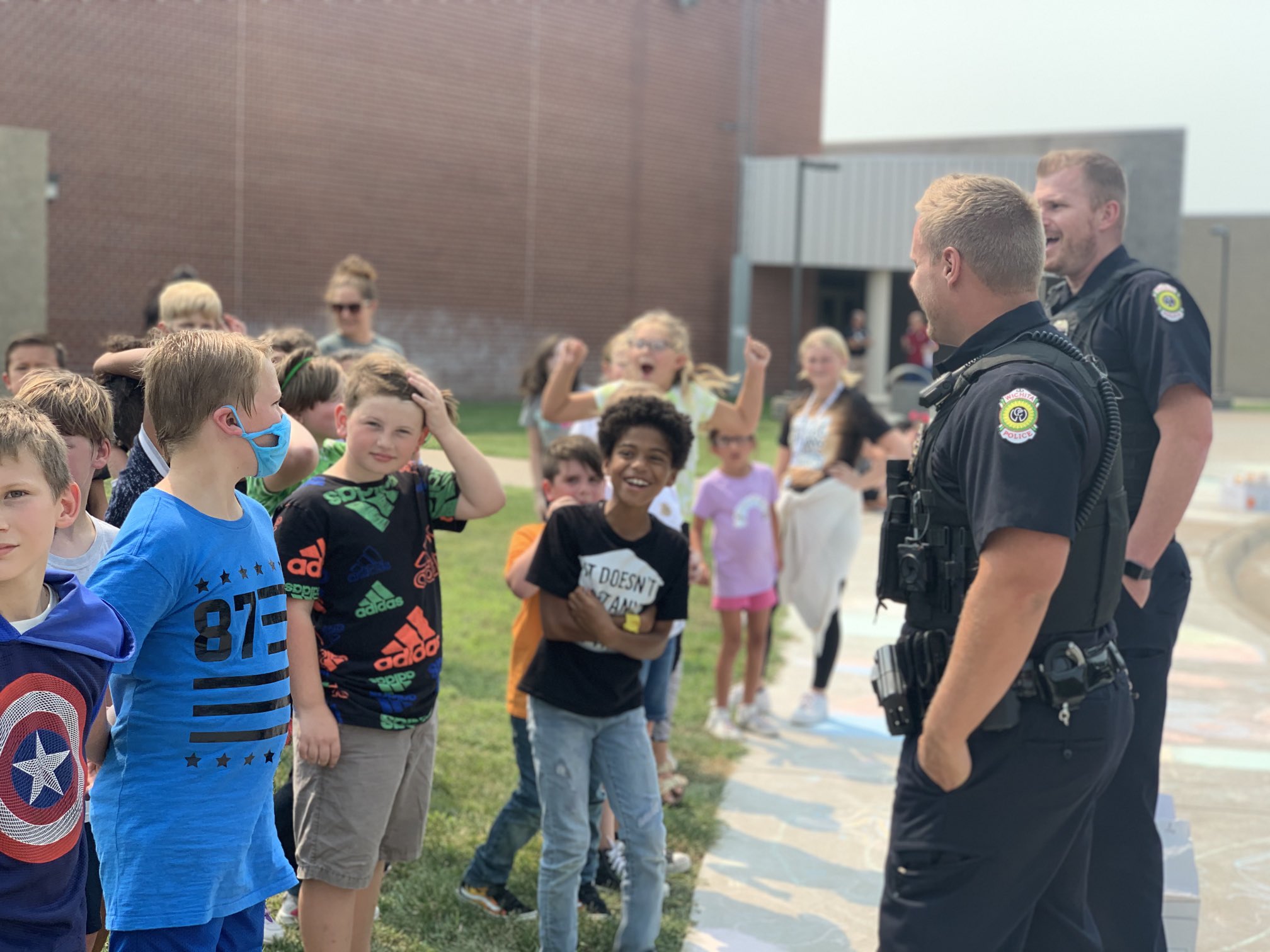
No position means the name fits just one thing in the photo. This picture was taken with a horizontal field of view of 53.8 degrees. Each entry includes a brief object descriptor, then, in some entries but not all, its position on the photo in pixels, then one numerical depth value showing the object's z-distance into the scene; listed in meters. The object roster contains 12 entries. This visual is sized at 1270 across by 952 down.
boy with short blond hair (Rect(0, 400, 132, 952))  2.19
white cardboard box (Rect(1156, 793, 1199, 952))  3.72
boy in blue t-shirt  2.52
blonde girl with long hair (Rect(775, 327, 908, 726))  6.73
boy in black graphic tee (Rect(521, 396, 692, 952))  3.65
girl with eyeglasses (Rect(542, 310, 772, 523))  5.17
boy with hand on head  3.24
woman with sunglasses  6.81
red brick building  22.59
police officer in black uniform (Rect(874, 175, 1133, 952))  2.54
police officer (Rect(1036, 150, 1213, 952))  3.46
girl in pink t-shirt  6.43
